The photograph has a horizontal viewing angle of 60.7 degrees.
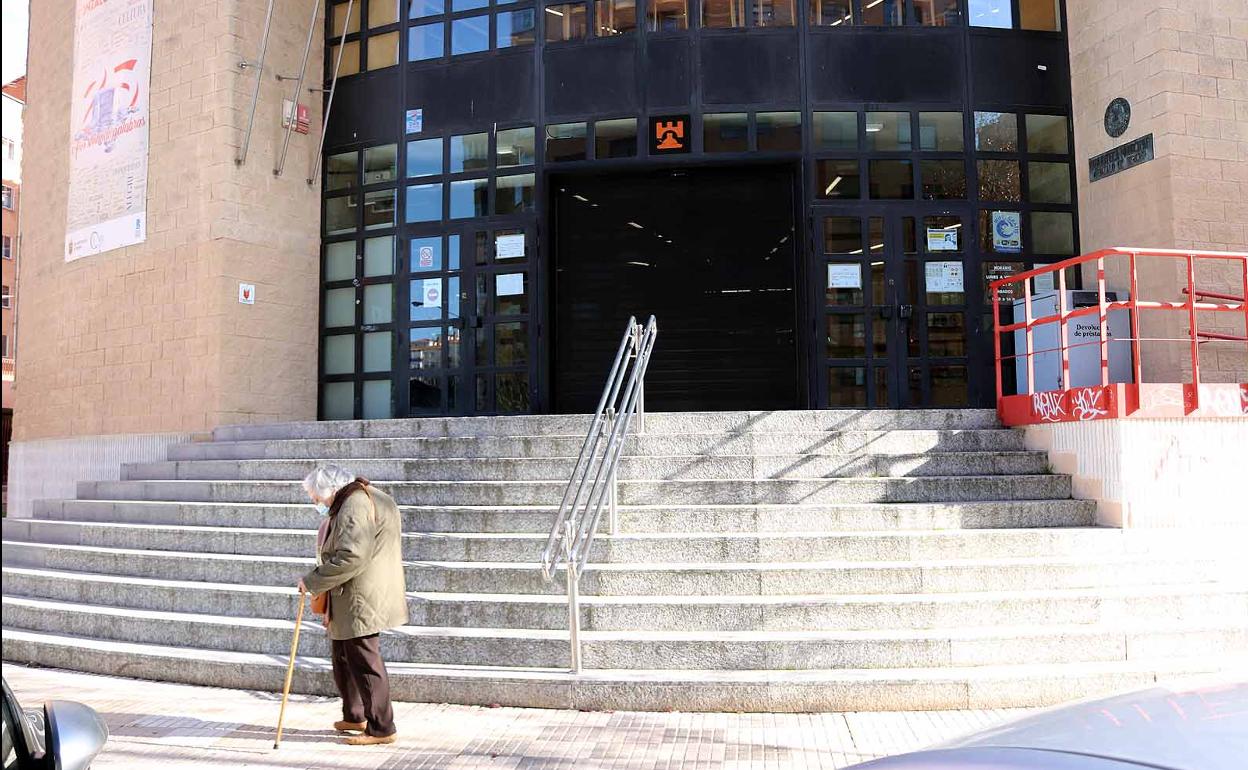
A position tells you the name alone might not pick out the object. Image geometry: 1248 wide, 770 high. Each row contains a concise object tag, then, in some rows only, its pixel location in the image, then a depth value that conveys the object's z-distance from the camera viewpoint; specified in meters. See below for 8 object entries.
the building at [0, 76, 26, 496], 26.96
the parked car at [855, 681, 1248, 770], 1.51
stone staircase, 6.39
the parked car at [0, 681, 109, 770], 2.34
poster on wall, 13.45
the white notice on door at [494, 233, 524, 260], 12.68
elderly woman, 5.79
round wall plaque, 11.25
